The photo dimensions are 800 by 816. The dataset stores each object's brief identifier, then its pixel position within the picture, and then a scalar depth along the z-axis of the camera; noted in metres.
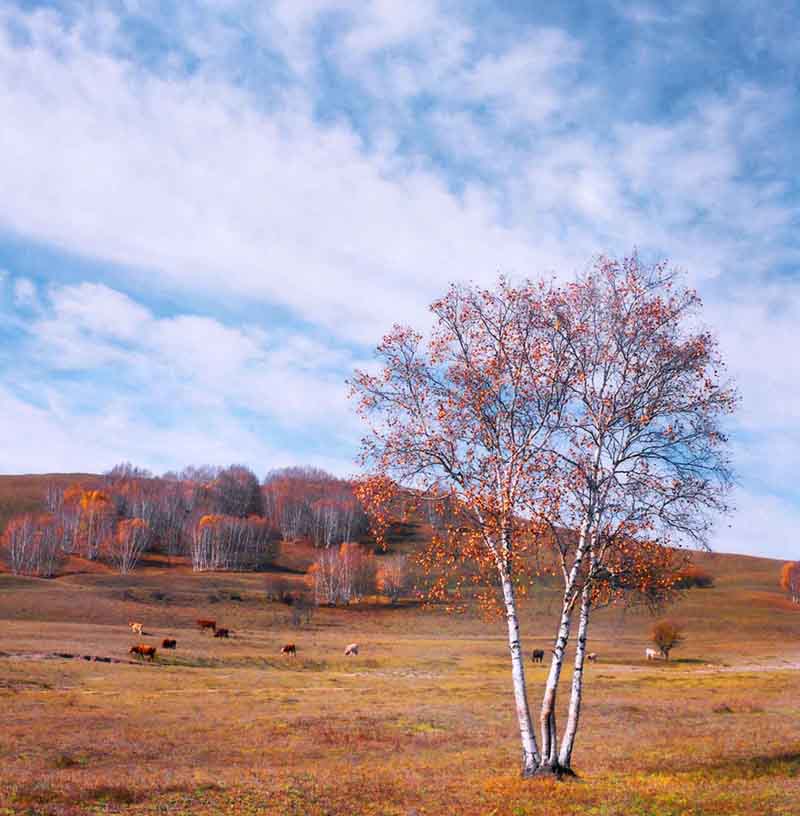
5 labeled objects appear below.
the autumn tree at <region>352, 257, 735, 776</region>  19.67
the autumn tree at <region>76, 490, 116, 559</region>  169.88
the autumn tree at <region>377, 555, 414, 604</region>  133.25
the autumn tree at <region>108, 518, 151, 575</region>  157.88
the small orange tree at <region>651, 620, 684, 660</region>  81.25
